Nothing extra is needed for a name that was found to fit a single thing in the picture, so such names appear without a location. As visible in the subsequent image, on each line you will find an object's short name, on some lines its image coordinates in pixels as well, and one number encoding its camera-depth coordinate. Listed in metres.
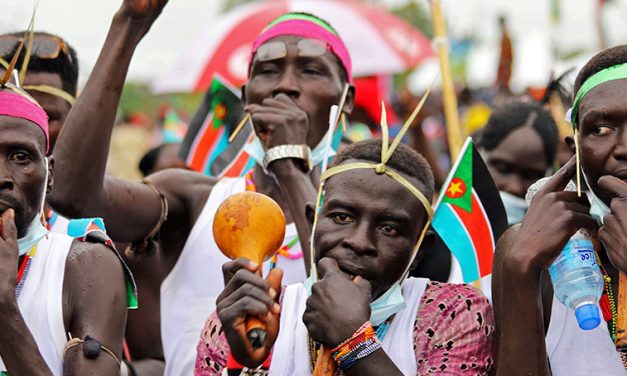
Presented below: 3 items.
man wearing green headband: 6.16
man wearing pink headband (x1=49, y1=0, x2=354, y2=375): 7.84
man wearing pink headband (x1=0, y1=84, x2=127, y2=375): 6.45
